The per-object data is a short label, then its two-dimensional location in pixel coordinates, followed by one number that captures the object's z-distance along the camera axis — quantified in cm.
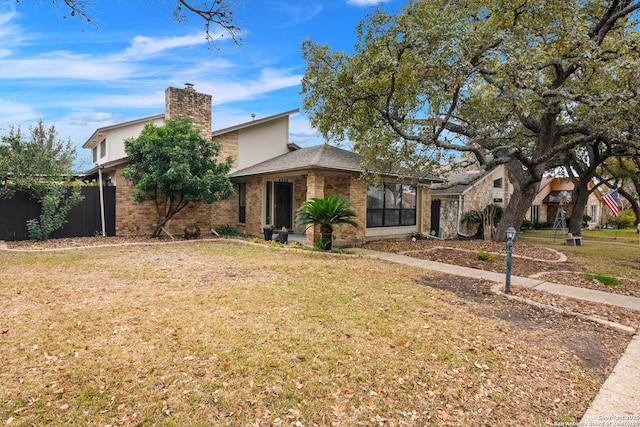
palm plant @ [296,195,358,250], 1051
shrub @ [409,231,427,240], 1507
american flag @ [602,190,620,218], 1600
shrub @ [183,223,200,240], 1323
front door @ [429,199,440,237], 1811
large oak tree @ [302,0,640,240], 793
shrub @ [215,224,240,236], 1485
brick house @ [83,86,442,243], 1274
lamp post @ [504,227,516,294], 629
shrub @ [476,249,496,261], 985
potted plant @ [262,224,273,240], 1343
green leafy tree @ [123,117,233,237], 1190
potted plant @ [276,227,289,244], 1240
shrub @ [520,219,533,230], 2623
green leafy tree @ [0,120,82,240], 1091
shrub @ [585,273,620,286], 741
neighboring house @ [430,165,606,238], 1792
